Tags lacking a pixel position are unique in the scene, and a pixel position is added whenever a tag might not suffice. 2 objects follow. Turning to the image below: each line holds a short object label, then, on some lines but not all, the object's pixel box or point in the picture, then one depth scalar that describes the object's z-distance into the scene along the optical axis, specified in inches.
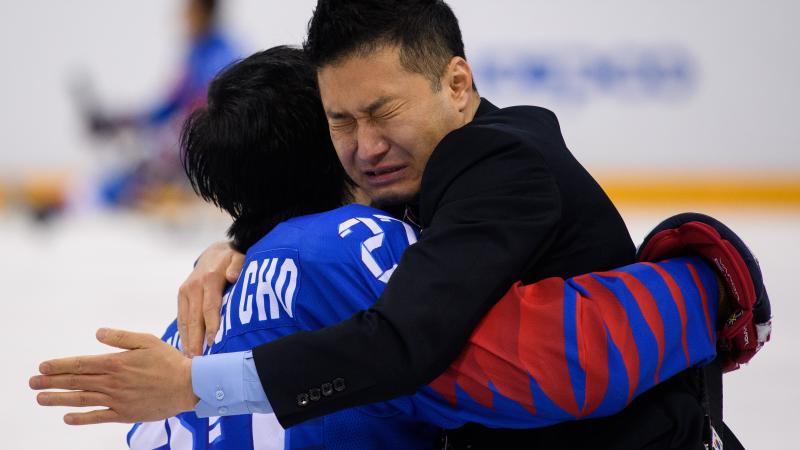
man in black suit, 298.8
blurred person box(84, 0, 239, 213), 810.6
